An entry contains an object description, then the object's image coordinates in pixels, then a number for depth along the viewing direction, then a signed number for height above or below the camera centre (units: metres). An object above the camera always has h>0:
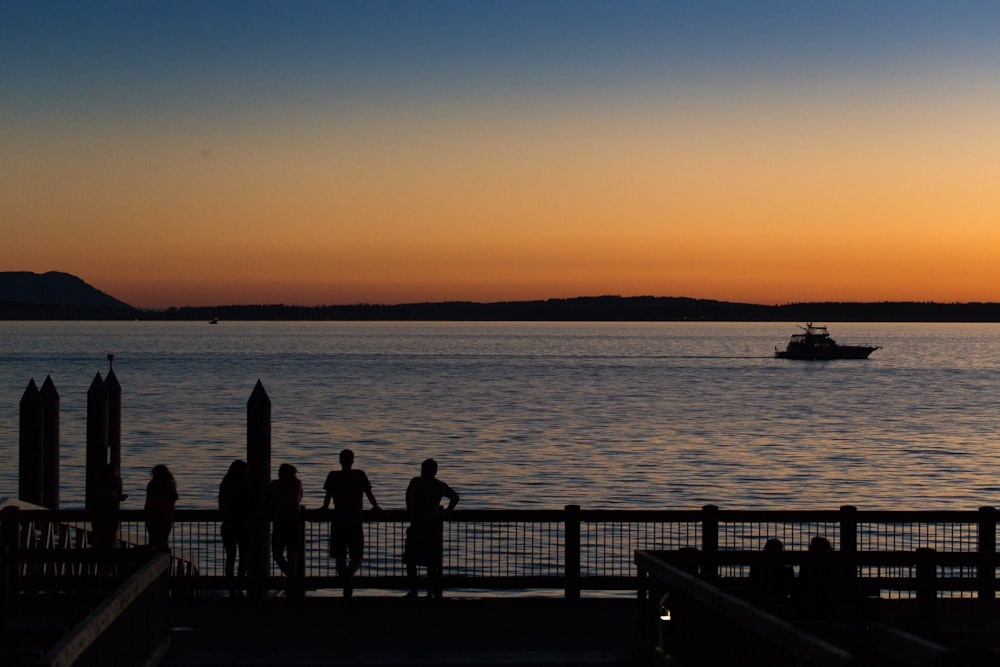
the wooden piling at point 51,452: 29.64 -3.17
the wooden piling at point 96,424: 31.45 -2.68
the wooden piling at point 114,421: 35.34 -2.94
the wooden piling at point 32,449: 28.45 -2.99
